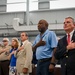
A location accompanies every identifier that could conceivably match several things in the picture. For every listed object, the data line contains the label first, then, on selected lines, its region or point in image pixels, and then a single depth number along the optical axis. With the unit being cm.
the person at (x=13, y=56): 405
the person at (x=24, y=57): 352
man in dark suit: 240
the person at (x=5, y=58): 486
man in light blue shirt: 296
